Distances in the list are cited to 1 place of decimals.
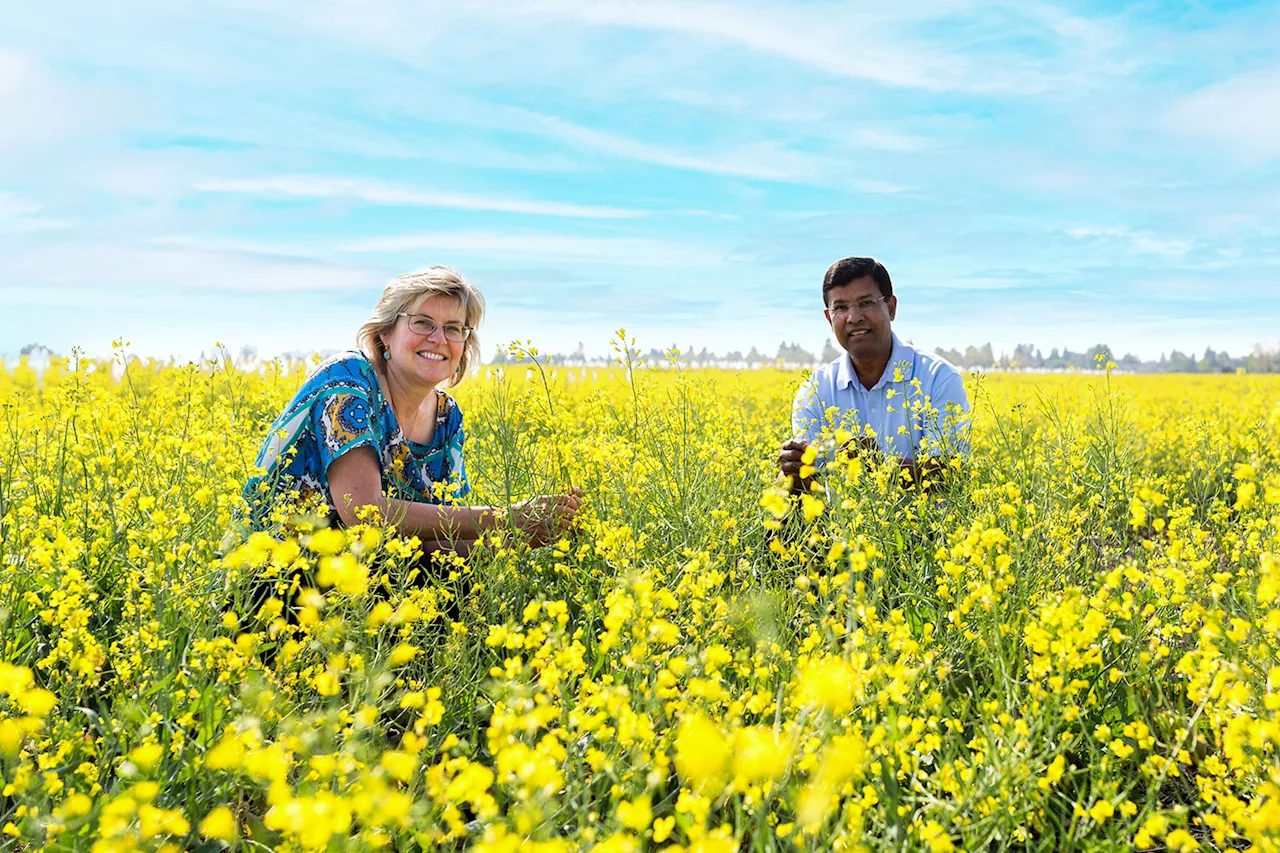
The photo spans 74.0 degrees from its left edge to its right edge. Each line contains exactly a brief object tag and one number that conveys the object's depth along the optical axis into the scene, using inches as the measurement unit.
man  172.4
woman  120.0
